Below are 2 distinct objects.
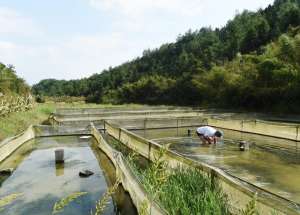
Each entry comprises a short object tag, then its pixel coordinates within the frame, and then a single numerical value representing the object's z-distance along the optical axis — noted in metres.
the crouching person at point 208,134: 6.68
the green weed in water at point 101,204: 0.80
